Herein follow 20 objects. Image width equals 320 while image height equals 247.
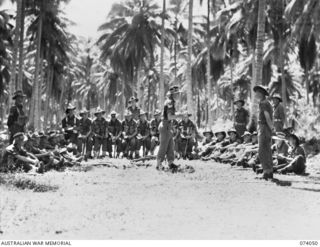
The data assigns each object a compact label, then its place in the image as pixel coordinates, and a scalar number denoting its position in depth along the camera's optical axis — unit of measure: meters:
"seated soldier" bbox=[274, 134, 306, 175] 11.56
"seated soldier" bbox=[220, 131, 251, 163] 14.02
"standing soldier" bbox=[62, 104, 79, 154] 16.58
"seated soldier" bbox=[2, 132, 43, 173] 10.92
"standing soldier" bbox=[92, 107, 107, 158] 16.86
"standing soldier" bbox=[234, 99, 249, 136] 16.35
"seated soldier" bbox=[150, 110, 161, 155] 16.88
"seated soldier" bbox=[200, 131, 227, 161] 16.34
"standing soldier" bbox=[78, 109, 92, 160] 16.66
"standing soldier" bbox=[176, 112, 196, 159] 16.72
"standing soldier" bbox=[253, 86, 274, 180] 10.08
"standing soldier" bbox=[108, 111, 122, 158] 17.22
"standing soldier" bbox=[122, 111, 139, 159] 17.02
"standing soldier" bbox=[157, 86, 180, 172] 11.33
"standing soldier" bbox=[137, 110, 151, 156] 17.14
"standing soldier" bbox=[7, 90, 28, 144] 13.42
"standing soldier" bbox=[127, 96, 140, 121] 17.62
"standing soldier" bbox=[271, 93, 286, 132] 14.20
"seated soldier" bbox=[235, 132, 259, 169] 12.75
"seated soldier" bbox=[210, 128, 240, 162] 15.44
